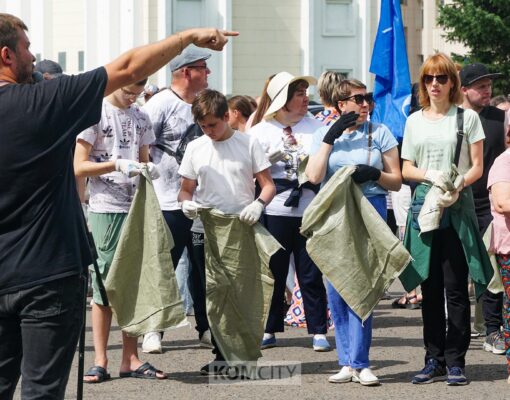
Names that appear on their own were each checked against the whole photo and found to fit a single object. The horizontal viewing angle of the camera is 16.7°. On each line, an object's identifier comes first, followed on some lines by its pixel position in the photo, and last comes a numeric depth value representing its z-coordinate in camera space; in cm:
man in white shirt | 1165
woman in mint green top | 1025
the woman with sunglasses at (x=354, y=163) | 1031
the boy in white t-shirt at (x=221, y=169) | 1065
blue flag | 1466
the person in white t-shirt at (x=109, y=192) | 1047
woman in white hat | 1196
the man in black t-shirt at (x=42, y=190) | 660
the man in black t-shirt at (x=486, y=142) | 1232
